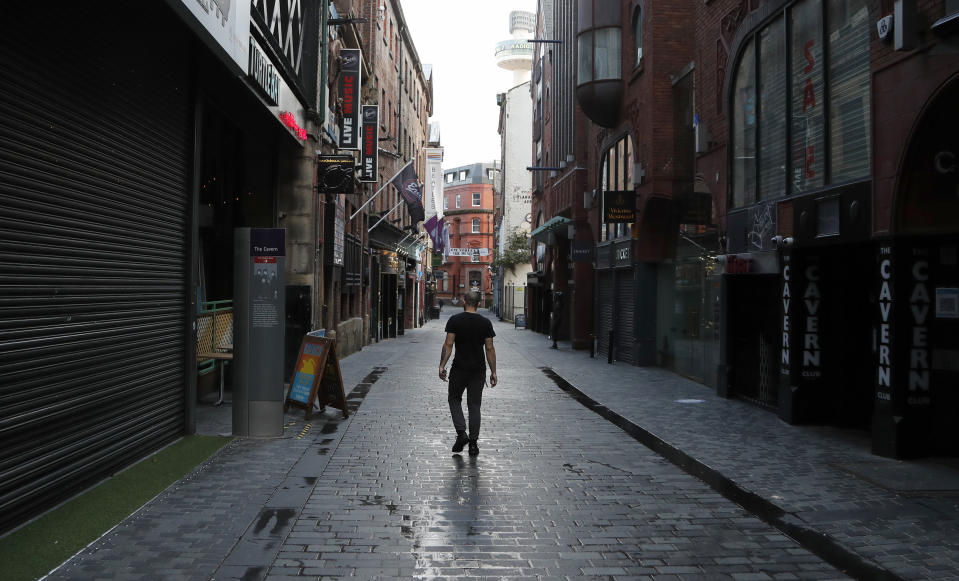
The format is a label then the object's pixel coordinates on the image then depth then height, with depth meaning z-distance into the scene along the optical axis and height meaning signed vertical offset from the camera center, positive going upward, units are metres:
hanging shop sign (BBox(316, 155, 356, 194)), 16.09 +2.65
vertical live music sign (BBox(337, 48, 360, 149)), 20.00 +5.29
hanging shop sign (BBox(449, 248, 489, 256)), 82.62 +5.64
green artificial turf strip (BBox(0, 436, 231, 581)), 4.67 -1.63
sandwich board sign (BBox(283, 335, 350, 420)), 10.28 -1.08
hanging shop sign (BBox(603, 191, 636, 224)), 18.72 +2.39
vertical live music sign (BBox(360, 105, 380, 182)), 22.38 +4.65
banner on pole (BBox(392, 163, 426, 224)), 23.59 +3.60
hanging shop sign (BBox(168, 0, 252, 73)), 6.29 +2.55
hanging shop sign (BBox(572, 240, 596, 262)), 24.97 +1.73
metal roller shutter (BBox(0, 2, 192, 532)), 5.38 +0.47
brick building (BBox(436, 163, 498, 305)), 93.25 +9.43
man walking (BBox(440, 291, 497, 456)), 8.33 -0.74
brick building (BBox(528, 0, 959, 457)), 7.95 +1.56
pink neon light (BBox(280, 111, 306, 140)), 12.81 +3.14
